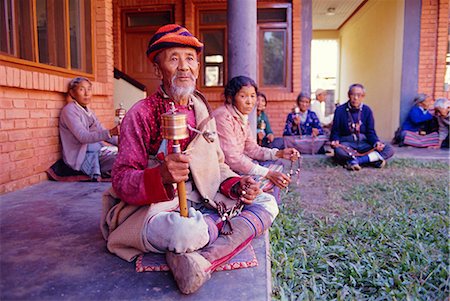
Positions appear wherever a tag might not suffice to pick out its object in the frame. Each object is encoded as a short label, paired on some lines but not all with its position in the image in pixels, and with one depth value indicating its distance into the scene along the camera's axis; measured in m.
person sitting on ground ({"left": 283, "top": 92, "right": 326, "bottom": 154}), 7.29
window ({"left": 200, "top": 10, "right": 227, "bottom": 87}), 8.86
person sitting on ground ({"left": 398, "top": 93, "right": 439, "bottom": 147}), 8.26
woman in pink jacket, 3.17
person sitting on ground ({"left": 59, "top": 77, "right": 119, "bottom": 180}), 4.41
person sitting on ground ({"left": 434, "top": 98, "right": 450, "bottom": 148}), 8.02
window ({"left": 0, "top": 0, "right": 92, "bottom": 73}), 3.97
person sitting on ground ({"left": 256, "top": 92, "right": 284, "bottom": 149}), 6.56
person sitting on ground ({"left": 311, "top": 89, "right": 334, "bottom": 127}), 9.32
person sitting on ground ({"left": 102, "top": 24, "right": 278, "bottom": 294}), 1.93
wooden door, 9.02
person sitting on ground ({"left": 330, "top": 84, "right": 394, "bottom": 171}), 5.97
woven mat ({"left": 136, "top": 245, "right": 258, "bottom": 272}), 2.04
